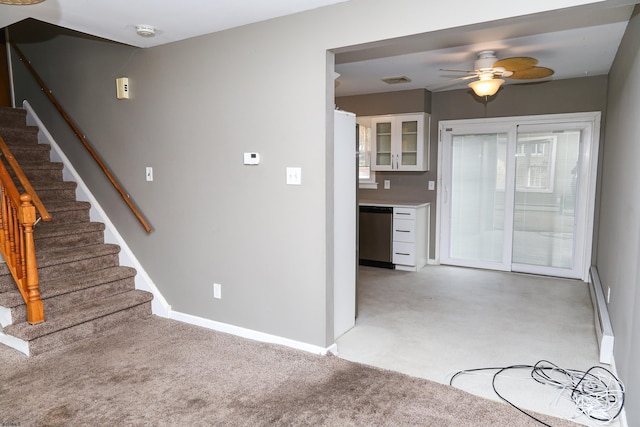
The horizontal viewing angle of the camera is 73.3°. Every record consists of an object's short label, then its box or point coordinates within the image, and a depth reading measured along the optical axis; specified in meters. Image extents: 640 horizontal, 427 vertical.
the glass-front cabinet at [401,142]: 5.61
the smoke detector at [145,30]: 3.01
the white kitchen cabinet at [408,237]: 5.39
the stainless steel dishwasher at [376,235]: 5.58
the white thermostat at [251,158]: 3.09
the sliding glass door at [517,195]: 5.05
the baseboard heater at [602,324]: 2.83
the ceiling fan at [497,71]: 3.67
